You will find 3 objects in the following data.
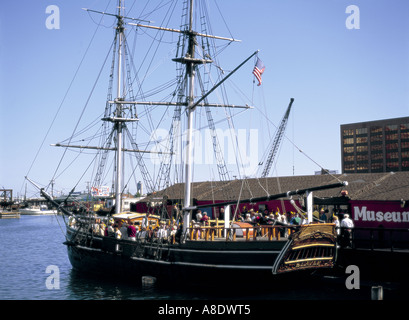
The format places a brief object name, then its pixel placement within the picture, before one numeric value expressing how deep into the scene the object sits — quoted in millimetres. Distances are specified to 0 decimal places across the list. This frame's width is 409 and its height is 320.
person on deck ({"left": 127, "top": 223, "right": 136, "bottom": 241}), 21531
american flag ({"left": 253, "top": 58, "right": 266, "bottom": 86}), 21547
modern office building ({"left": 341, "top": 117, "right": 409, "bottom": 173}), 116000
